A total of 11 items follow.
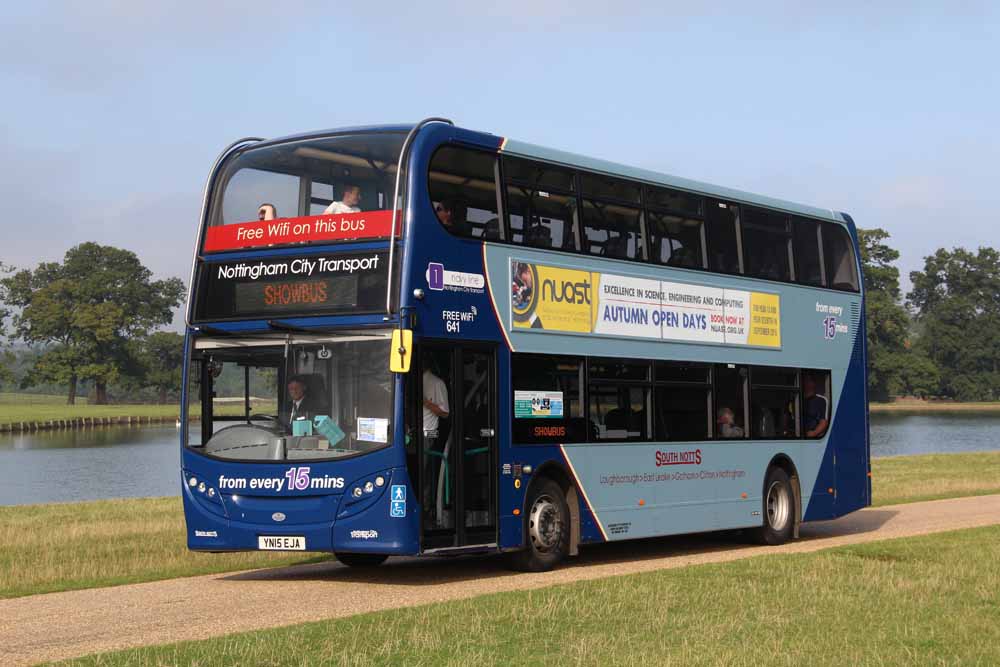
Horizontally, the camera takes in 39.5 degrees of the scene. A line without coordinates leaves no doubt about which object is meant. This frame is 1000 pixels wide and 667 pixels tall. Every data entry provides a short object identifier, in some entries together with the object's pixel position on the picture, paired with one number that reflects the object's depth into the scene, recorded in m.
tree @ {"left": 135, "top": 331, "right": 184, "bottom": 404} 140.38
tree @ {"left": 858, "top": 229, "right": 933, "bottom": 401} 130.38
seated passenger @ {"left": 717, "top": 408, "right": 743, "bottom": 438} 18.16
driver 13.48
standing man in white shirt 13.55
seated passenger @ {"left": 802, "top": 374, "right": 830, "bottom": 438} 19.97
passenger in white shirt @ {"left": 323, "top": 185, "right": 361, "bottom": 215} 13.90
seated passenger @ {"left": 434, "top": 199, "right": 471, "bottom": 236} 13.88
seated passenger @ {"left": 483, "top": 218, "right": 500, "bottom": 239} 14.60
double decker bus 13.33
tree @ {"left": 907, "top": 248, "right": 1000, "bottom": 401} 150.75
